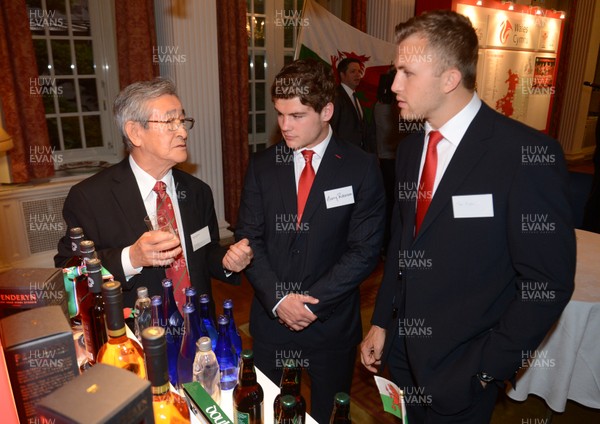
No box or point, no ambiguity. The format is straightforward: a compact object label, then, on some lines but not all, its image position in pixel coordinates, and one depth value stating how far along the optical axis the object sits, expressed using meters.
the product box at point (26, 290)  1.00
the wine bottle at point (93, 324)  1.07
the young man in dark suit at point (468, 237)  1.25
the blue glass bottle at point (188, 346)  1.16
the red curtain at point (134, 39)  4.02
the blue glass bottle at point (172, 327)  1.25
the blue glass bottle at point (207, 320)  1.30
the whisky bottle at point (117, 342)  0.83
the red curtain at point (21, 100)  3.58
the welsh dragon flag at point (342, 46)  5.08
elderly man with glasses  1.68
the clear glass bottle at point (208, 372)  1.04
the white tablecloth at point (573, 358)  2.24
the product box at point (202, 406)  0.81
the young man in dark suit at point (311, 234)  1.76
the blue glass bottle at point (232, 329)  1.24
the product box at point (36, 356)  0.73
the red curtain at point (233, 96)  4.66
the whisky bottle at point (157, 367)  0.71
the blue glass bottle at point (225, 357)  1.16
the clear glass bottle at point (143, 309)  1.18
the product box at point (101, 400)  0.52
